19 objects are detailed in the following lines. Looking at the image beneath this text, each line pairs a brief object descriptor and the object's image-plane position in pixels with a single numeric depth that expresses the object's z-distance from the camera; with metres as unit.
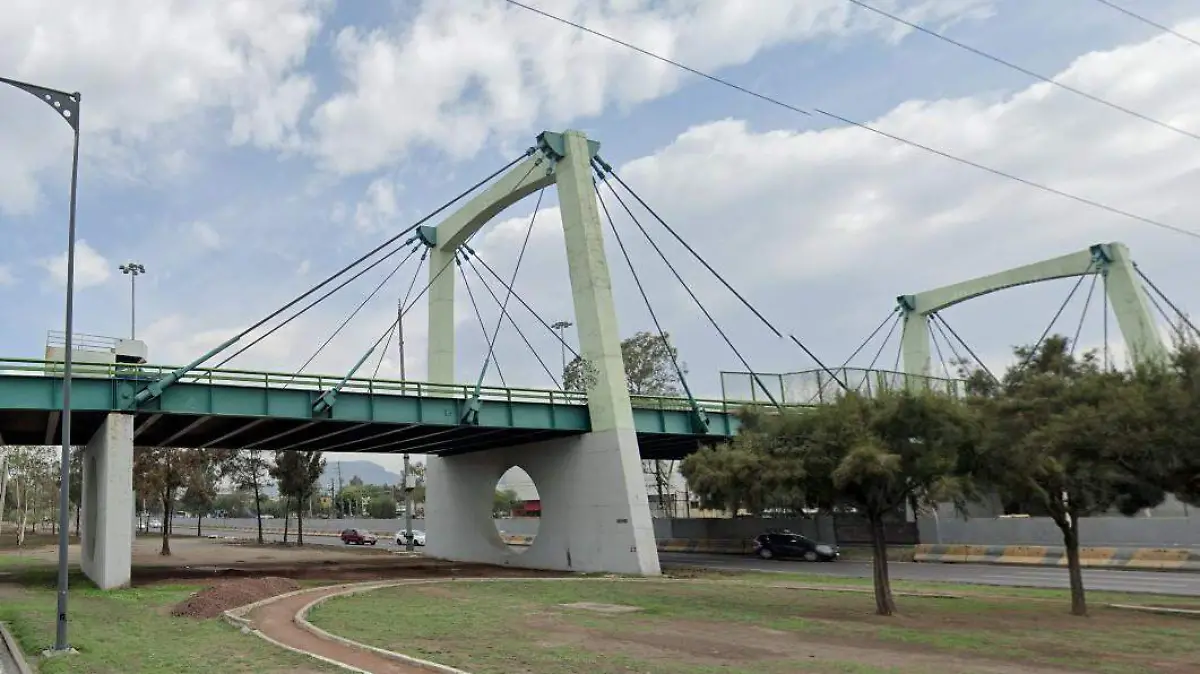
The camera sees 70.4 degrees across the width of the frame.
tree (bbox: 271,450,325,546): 61.94
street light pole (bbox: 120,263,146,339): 57.97
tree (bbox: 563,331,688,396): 63.66
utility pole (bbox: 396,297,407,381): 57.83
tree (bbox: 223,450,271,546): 65.25
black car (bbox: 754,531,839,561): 43.09
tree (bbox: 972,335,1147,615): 17.67
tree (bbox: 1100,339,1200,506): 16.30
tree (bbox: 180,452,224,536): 55.63
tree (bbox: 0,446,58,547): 72.44
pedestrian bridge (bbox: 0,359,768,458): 28.92
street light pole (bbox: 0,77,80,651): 14.76
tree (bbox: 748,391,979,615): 18.61
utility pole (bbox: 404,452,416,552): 52.42
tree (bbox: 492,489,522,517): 116.94
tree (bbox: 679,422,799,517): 20.05
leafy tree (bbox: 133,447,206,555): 50.09
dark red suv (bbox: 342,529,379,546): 72.06
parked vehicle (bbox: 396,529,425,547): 67.88
